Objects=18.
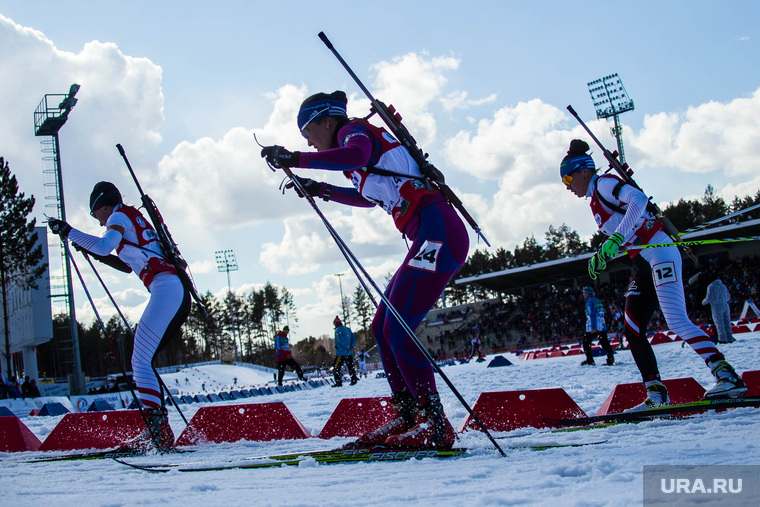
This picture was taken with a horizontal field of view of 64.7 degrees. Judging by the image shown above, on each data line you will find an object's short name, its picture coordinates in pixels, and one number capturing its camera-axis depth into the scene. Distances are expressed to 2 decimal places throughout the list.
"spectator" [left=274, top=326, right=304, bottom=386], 16.44
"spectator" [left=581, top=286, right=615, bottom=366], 11.89
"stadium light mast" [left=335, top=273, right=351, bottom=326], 82.27
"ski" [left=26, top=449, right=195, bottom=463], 4.14
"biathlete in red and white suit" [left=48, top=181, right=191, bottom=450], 4.66
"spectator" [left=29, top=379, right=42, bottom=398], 20.75
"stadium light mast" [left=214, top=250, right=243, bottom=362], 63.04
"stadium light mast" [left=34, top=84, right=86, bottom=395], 24.94
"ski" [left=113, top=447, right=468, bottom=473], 3.00
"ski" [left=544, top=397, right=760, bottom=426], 3.54
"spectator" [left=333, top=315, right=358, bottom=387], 14.65
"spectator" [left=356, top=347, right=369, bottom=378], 25.65
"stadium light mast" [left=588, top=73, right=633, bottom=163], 39.75
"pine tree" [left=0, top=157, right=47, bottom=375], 33.06
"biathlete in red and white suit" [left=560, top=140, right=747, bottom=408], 3.96
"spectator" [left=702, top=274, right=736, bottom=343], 12.62
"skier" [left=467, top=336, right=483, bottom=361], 38.01
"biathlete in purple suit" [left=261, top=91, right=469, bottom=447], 3.22
